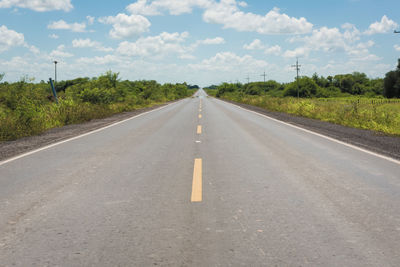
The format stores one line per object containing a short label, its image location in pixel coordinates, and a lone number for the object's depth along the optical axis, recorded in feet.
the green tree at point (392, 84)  226.58
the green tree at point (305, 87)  302.04
